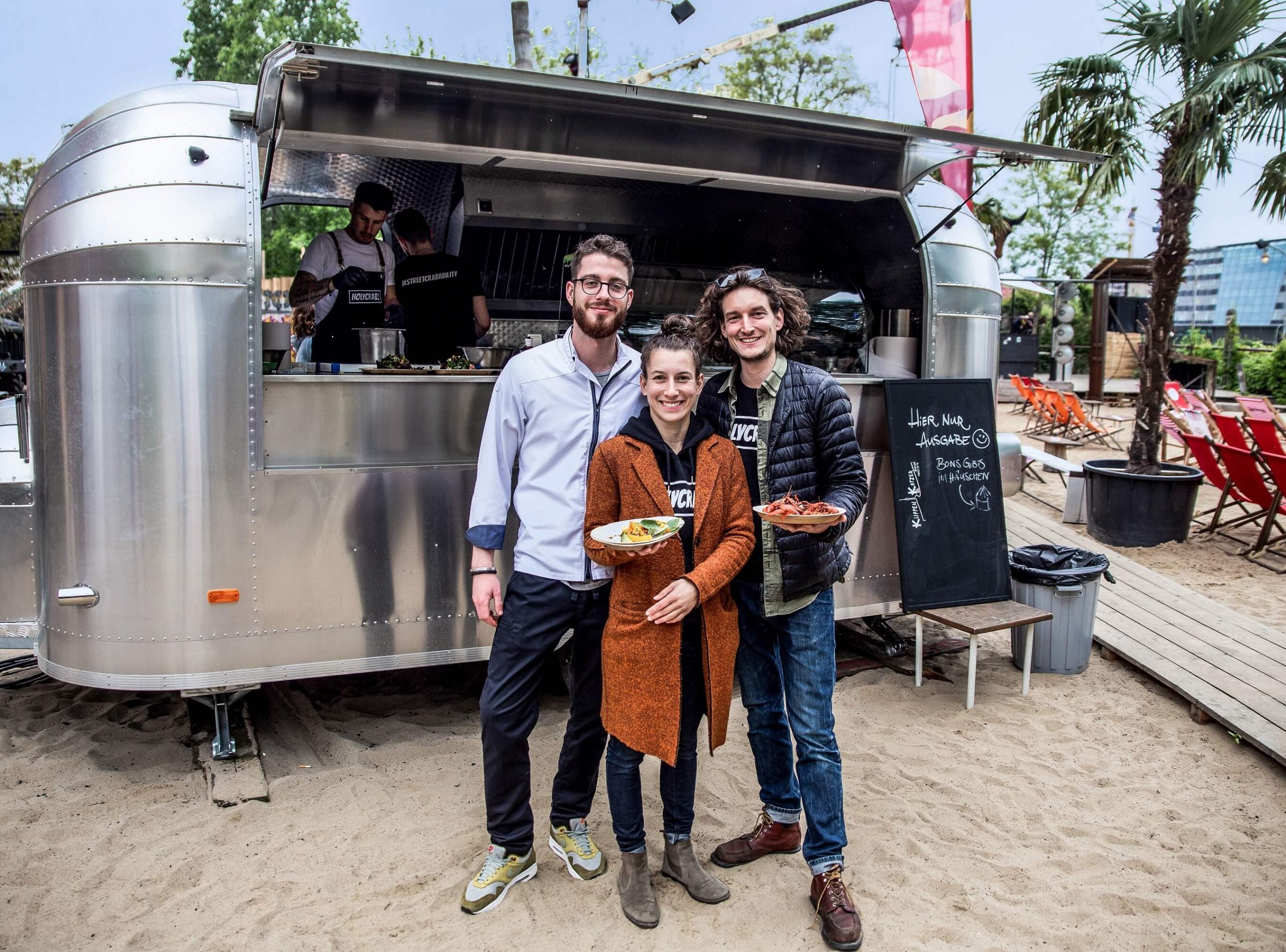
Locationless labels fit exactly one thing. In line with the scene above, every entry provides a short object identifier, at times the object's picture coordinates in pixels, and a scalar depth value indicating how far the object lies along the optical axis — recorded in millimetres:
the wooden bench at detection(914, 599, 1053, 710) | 4348
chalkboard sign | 4480
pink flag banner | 9930
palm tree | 6746
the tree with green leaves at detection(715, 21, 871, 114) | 22203
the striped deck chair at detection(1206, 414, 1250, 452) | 8078
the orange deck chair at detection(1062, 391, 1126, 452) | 12688
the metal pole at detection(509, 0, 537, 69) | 4750
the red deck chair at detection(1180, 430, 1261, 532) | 7789
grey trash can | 4730
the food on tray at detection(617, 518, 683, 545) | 2455
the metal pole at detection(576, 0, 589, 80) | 4789
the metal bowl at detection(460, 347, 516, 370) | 4535
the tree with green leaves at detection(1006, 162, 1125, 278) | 30141
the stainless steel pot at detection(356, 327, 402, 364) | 4273
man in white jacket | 2773
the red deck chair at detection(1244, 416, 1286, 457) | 7367
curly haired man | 2727
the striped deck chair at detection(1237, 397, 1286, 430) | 9094
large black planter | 7492
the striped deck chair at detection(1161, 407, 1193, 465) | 9550
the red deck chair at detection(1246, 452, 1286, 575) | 6898
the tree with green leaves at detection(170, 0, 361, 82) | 27922
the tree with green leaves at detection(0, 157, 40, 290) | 17312
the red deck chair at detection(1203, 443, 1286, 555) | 7223
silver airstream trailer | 3283
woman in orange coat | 2596
